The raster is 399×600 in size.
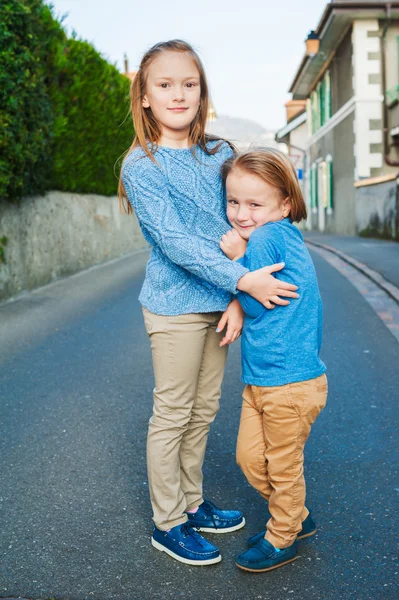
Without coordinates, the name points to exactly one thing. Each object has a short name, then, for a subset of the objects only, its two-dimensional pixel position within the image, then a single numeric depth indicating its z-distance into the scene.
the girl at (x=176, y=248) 2.48
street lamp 21.71
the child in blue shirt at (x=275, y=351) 2.39
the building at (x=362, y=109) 19.52
